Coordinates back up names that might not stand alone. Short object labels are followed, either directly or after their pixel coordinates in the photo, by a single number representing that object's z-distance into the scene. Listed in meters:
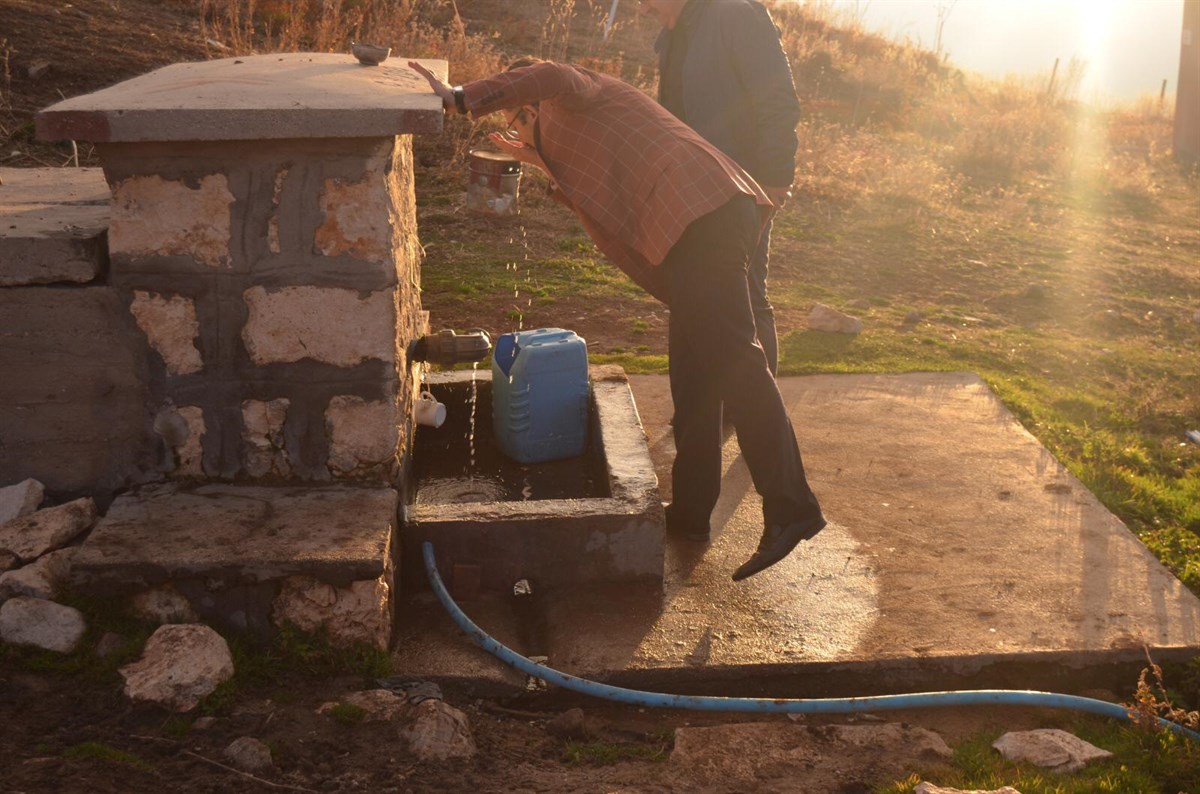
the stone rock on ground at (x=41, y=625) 3.10
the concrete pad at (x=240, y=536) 3.16
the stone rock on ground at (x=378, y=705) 2.98
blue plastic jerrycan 4.29
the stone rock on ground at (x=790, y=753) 2.91
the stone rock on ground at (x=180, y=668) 2.93
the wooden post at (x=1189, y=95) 13.62
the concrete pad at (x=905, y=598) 3.41
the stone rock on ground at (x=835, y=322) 6.61
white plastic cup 4.39
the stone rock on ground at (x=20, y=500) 3.52
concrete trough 3.67
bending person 3.63
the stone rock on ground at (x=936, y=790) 2.68
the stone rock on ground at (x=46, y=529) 3.37
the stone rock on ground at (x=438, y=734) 2.87
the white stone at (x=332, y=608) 3.23
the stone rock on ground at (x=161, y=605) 3.21
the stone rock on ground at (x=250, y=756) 2.71
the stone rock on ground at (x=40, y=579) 3.21
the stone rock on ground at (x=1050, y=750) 2.93
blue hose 3.16
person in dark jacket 4.46
